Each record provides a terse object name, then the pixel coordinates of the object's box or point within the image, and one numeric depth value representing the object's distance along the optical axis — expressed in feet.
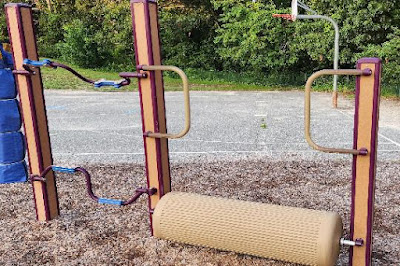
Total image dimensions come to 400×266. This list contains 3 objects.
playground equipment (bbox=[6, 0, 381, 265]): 9.61
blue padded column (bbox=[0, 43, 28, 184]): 16.05
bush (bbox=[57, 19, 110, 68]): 73.46
